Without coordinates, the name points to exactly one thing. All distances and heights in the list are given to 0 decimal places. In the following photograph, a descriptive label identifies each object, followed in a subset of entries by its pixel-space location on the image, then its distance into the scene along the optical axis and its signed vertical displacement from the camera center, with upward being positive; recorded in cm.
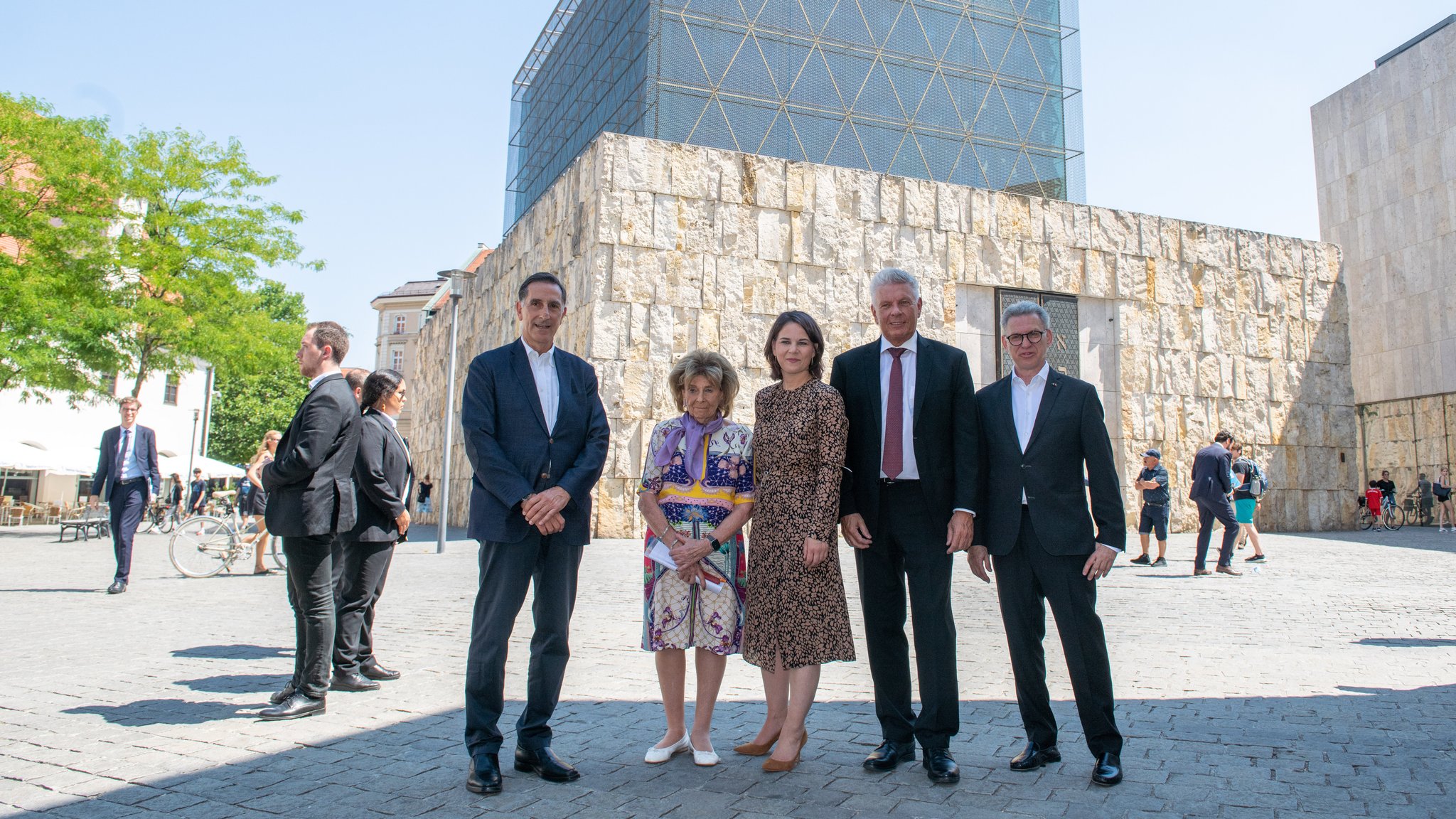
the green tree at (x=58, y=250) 1806 +542
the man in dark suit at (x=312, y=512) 418 +0
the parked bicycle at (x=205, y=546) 1034 -39
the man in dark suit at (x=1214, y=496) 1066 +31
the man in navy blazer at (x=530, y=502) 333 +5
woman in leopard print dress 345 -16
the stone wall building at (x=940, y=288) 1664 +474
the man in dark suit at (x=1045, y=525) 346 -2
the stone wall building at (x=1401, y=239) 2966 +979
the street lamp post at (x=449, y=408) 1480 +188
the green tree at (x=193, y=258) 1989 +560
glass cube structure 2266 +1151
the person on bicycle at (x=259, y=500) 962 +13
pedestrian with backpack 1166 +42
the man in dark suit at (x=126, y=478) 864 +31
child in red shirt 2378 +61
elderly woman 354 -9
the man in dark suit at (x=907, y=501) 349 +7
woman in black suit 484 -19
